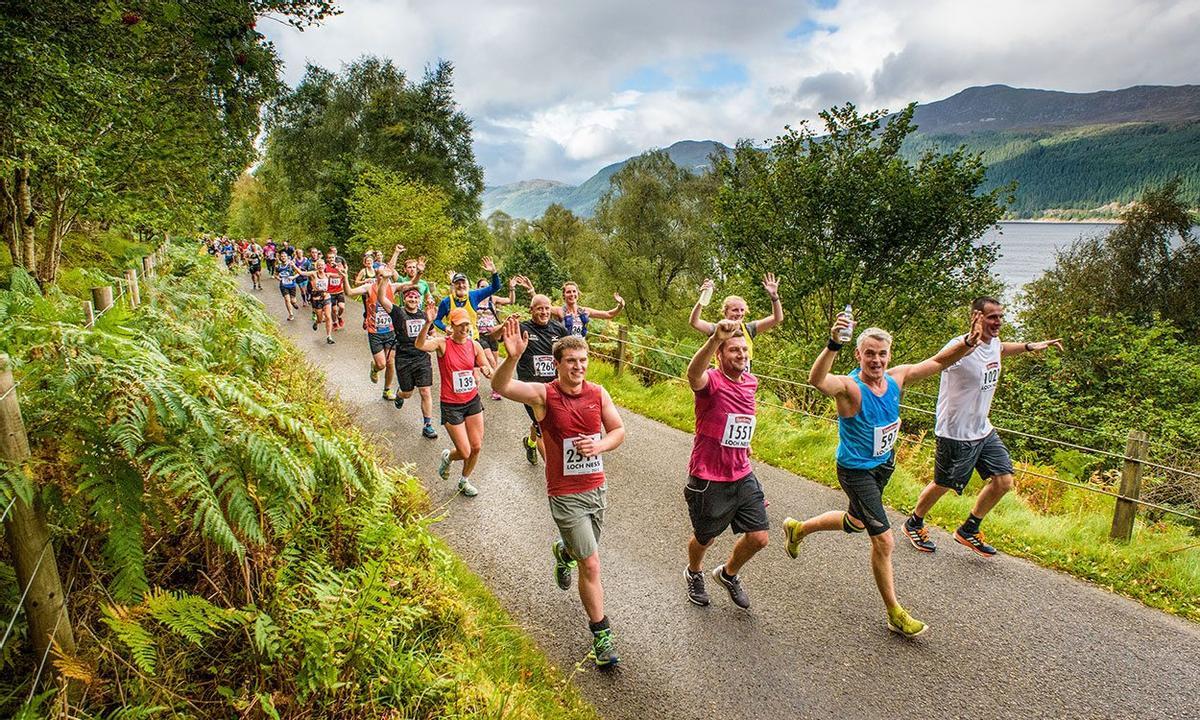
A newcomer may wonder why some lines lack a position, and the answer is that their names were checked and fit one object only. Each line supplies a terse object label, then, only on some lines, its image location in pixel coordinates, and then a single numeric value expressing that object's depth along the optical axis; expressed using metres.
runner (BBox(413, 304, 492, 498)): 6.22
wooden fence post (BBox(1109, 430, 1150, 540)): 5.24
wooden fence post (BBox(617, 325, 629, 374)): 11.63
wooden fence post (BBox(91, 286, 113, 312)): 4.40
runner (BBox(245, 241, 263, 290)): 24.81
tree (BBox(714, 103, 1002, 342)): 13.79
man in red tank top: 3.83
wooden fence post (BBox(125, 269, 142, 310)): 6.30
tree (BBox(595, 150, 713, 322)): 37.53
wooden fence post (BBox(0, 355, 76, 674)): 1.92
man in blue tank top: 4.12
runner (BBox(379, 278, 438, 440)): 8.09
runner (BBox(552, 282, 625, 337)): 7.99
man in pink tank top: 4.18
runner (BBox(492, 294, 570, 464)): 7.18
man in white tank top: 5.10
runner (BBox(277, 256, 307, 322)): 17.23
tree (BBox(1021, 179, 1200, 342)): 23.86
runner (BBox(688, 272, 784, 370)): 5.32
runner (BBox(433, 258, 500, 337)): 7.56
